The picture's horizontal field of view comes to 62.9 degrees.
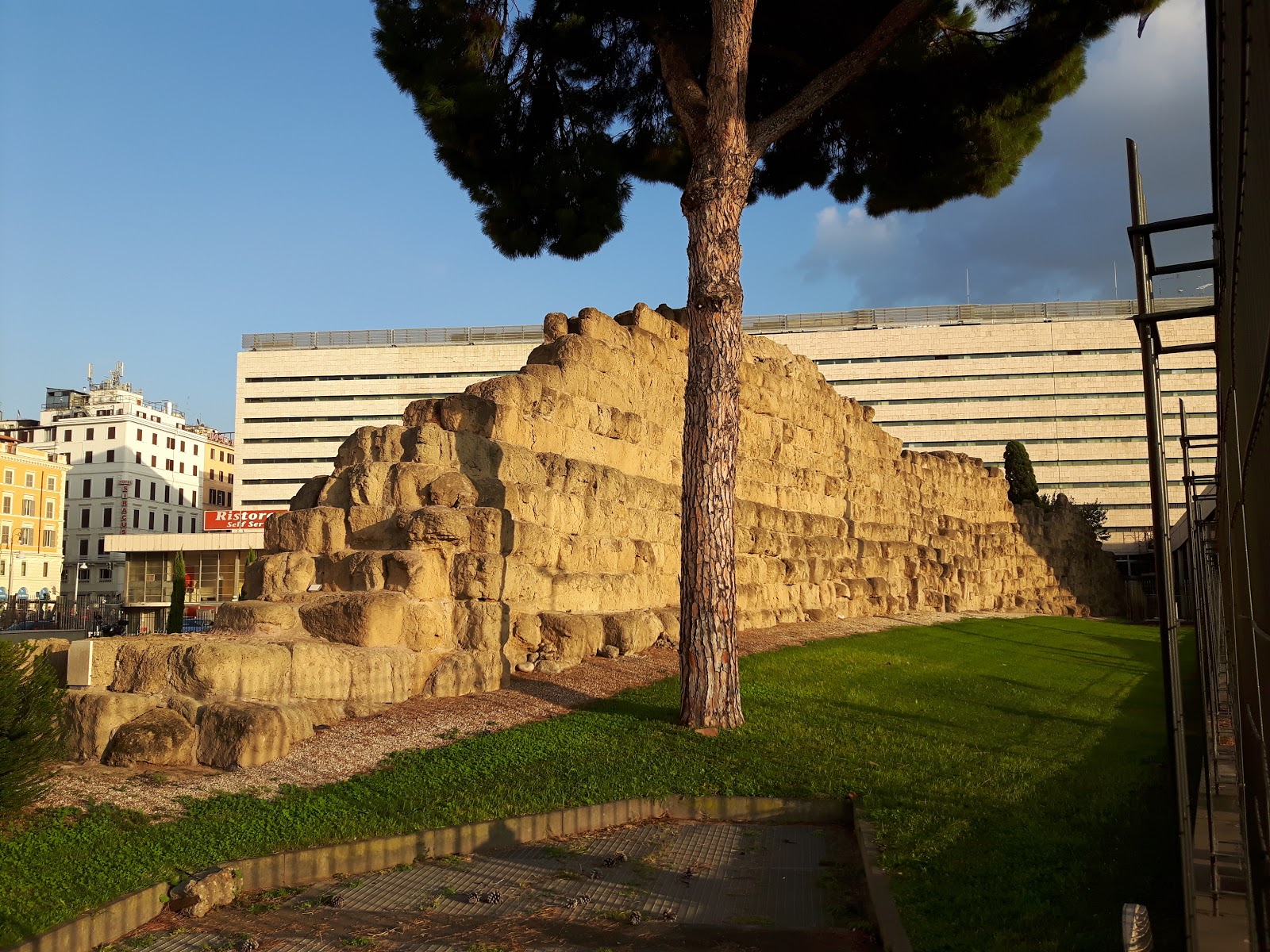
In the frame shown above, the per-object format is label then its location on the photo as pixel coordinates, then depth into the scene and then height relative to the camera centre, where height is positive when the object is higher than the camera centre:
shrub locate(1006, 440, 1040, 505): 43.59 +3.89
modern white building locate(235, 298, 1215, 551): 62.06 +11.80
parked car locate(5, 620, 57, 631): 39.03 -1.96
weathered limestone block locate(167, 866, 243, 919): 4.86 -1.52
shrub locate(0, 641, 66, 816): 5.49 -0.83
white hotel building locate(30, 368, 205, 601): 72.81 +7.30
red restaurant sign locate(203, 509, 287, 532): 55.69 +2.90
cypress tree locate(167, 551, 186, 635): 26.98 -0.66
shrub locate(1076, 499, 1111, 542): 52.22 +2.60
